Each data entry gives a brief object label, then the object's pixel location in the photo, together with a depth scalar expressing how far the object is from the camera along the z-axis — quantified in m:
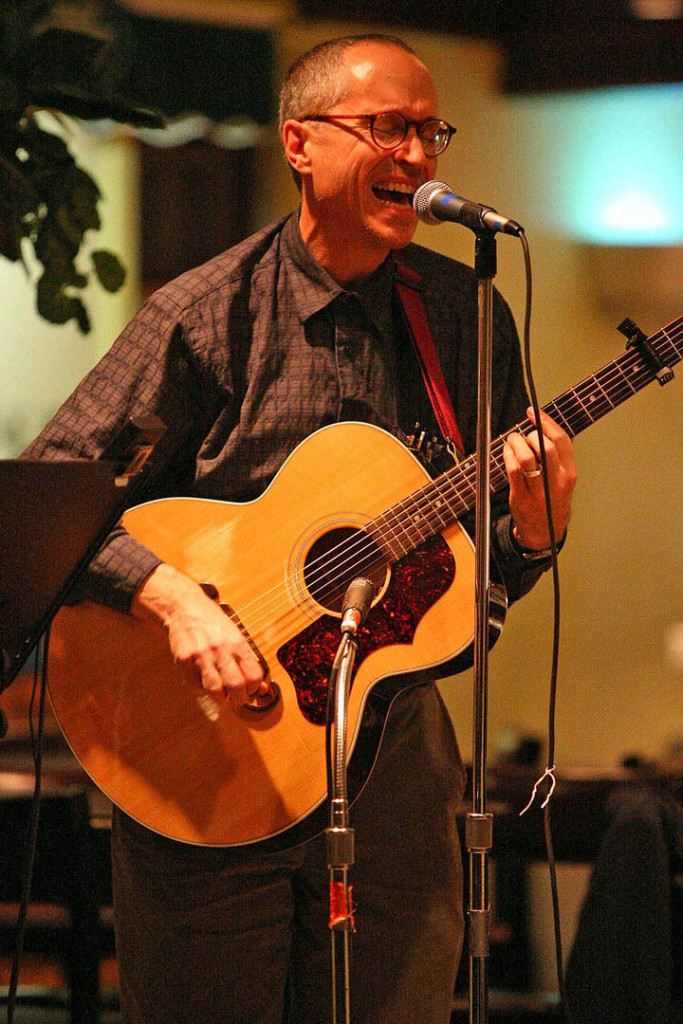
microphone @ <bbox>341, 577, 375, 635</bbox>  4.83
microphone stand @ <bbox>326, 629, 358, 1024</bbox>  4.75
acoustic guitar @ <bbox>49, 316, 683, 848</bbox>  5.04
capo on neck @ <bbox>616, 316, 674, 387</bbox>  5.10
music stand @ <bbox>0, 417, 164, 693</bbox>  4.82
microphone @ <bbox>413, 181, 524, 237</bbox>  4.81
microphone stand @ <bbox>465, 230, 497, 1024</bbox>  4.83
